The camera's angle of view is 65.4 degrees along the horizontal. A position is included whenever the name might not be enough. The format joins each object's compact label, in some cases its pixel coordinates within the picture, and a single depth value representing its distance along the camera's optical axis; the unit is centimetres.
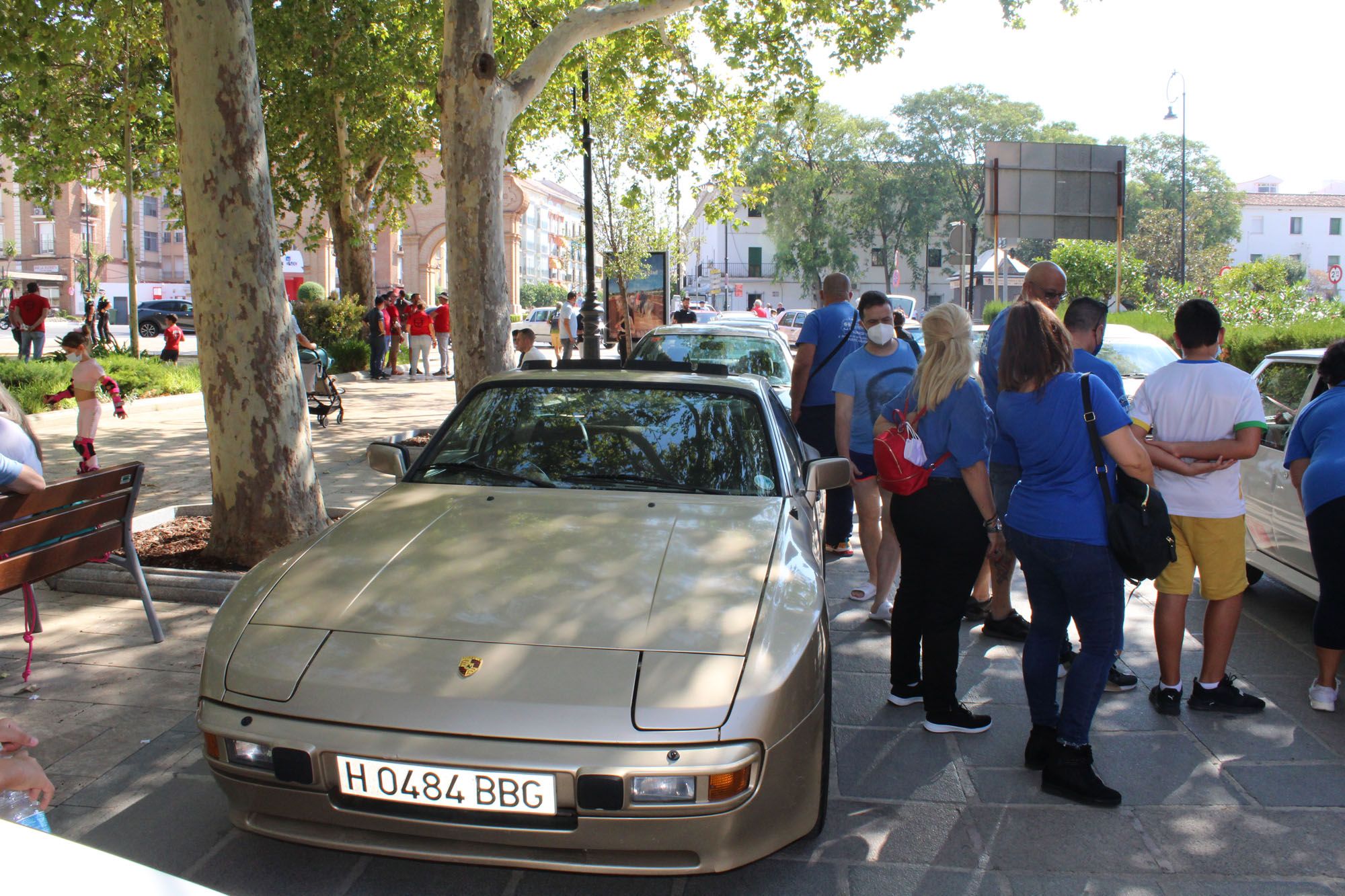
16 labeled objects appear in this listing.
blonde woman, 414
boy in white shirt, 436
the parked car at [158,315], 4791
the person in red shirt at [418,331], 2300
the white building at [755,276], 8112
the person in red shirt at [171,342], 2155
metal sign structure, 1686
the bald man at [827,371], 728
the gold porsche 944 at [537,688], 266
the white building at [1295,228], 9562
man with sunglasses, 508
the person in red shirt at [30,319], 2172
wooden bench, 446
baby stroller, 1411
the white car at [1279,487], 562
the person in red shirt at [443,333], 2480
